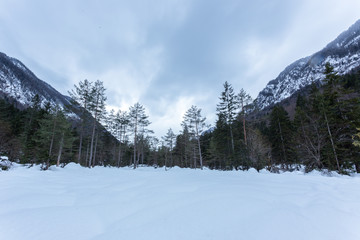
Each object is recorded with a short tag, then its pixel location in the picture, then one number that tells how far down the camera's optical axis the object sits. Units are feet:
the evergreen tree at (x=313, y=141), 34.27
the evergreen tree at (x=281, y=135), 60.77
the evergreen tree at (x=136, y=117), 66.44
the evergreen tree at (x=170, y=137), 98.02
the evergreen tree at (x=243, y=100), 52.60
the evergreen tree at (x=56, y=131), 46.70
